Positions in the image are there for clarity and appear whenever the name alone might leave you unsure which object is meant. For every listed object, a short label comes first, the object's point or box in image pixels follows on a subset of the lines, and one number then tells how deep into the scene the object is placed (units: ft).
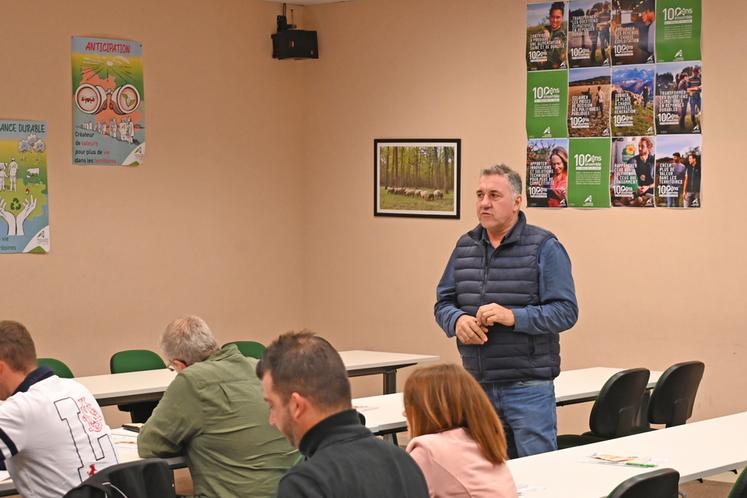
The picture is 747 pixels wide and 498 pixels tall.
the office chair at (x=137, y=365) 20.48
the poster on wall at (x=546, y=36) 23.99
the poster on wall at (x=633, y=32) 22.86
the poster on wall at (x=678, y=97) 22.29
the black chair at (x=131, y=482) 10.78
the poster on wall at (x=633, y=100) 22.91
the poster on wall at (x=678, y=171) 22.29
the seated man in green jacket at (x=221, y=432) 13.34
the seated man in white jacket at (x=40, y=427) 11.96
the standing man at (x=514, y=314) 14.20
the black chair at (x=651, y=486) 9.65
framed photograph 25.82
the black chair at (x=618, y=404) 18.30
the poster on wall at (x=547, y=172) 24.00
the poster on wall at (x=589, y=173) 23.45
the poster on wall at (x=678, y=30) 22.25
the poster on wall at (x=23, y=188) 22.75
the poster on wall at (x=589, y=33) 23.45
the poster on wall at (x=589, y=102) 23.48
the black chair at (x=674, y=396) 19.08
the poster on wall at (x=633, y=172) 22.89
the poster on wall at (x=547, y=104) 23.99
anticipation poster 23.98
